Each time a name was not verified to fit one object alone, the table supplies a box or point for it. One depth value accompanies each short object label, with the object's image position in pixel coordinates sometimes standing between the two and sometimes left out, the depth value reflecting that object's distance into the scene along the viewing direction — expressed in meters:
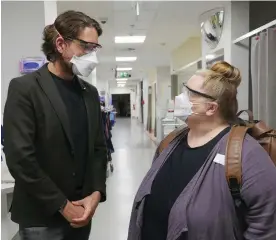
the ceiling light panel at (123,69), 14.06
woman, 1.20
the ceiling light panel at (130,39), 6.82
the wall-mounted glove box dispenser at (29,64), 3.10
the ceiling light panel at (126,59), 10.34
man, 1.32
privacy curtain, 2.94
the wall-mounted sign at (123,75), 15.66
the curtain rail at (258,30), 2.80
